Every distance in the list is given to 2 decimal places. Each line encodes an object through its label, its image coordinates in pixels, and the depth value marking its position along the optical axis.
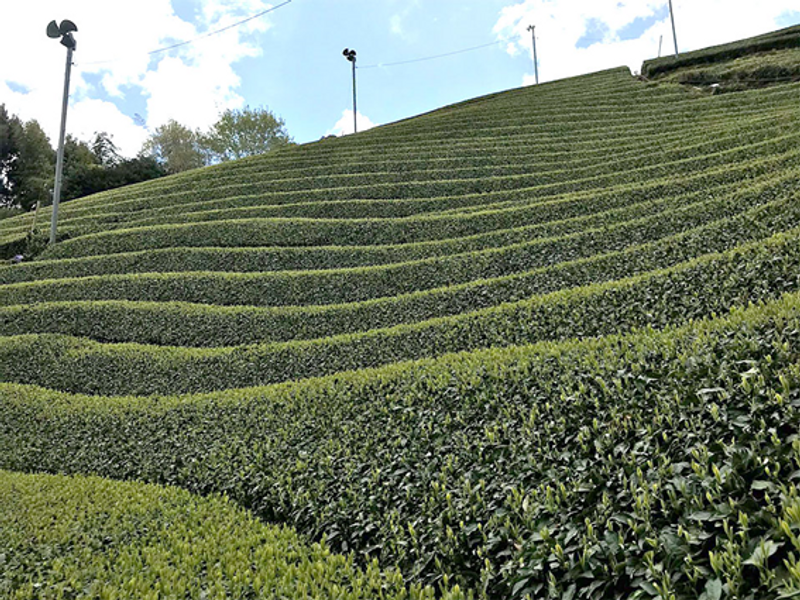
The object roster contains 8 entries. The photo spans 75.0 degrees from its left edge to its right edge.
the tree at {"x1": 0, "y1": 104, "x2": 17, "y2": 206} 45.03
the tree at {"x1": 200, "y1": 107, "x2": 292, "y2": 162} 59.00
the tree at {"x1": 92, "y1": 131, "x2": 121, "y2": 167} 51.31
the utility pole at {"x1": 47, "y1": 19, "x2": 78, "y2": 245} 18.47
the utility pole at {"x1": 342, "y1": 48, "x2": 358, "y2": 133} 44.05
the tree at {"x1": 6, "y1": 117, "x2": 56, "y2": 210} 41.78
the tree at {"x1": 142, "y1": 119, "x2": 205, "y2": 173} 62.52
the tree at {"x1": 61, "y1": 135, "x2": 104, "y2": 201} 39.16
